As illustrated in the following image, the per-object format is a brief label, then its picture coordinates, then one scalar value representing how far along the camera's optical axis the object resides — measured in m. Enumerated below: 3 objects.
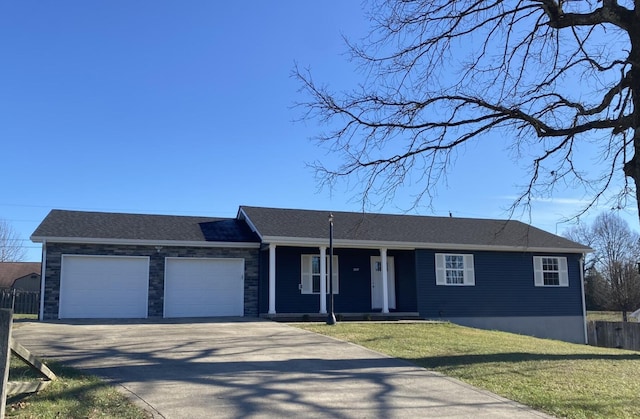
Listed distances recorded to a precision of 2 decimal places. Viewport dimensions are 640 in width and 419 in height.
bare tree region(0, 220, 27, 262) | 54.46
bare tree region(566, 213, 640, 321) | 39.62
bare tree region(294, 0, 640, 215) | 9.92
